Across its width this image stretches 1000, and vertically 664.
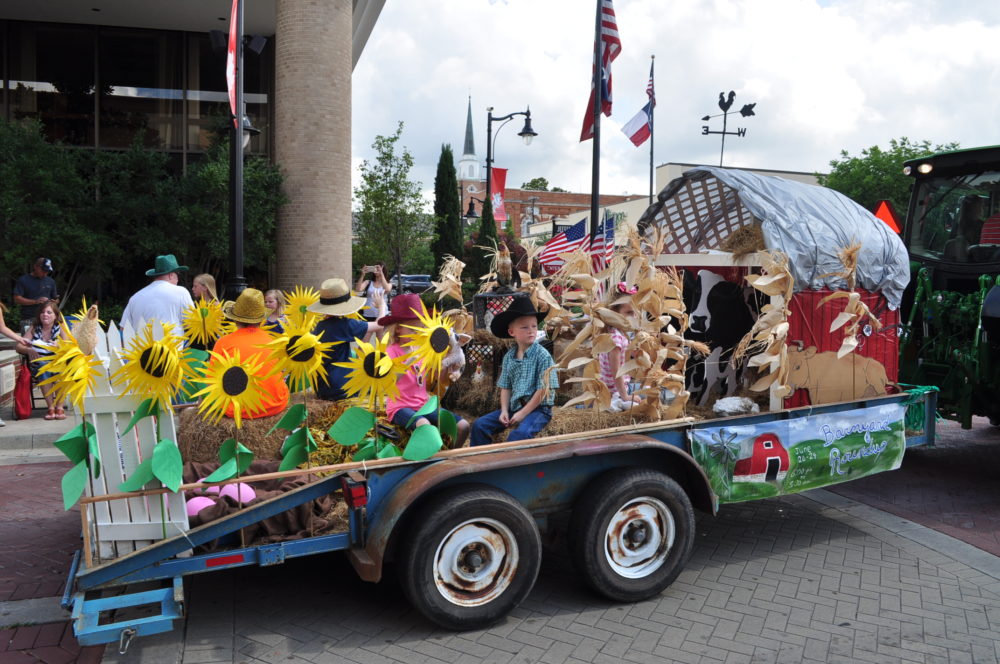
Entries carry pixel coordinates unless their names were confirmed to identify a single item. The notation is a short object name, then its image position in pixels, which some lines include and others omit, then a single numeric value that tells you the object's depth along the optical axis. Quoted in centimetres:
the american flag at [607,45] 1300
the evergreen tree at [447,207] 2934
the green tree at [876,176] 3781
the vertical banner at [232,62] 994
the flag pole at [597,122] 1286
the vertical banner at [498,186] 3022
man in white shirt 670
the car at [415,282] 2875
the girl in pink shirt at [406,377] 495
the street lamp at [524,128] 2503
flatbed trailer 359
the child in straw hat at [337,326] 577
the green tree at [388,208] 2116
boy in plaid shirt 486
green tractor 675
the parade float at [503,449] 359
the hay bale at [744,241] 560
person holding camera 1006
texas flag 1623
